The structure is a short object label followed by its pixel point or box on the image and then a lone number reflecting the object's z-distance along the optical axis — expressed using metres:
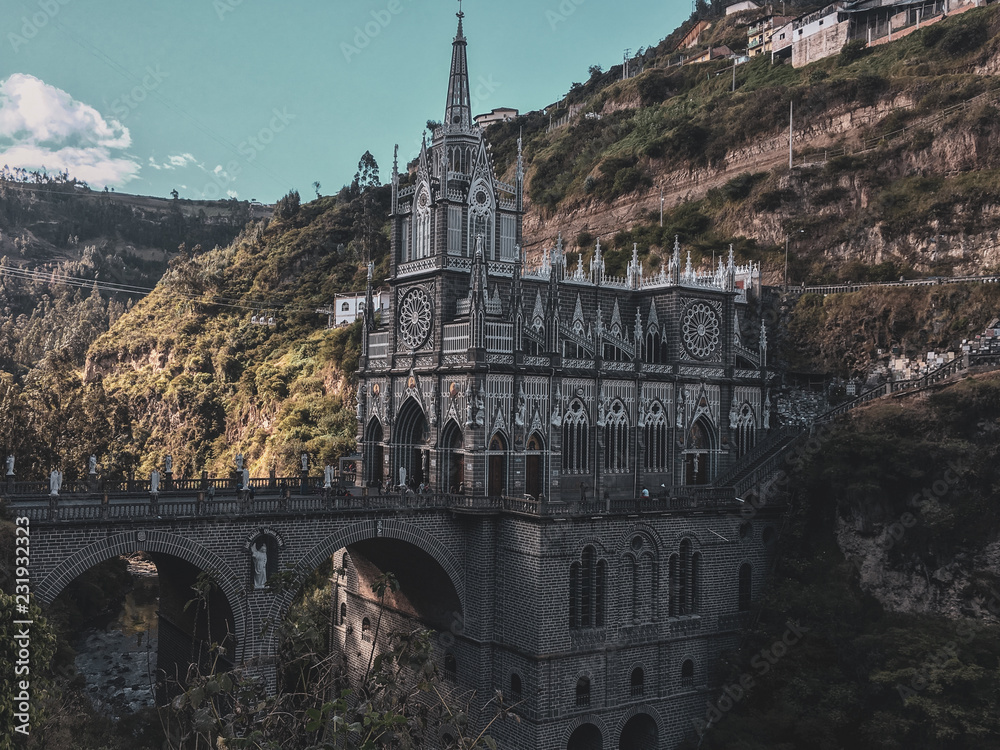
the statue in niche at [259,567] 30.80
